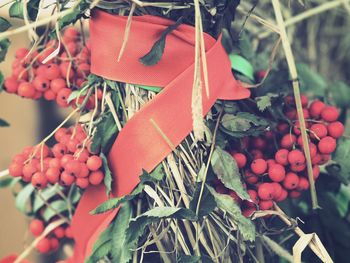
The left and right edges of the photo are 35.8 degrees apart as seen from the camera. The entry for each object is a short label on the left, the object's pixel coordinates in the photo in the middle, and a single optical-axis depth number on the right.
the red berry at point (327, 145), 0.56
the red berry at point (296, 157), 0.55
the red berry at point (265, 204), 0.55
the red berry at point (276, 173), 0.55
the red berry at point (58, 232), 0.69
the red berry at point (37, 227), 0.68
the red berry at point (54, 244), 0.68
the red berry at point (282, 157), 0.56
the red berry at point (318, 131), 0.57
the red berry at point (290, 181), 0.56
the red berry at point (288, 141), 0.57
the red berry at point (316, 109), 0.60
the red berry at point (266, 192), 0.54
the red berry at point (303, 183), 0.57
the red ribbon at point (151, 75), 0.52
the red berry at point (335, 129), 0.58
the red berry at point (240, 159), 0.55
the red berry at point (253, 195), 0.54
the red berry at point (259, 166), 0.55
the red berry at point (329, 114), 0.59
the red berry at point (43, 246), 0.67
